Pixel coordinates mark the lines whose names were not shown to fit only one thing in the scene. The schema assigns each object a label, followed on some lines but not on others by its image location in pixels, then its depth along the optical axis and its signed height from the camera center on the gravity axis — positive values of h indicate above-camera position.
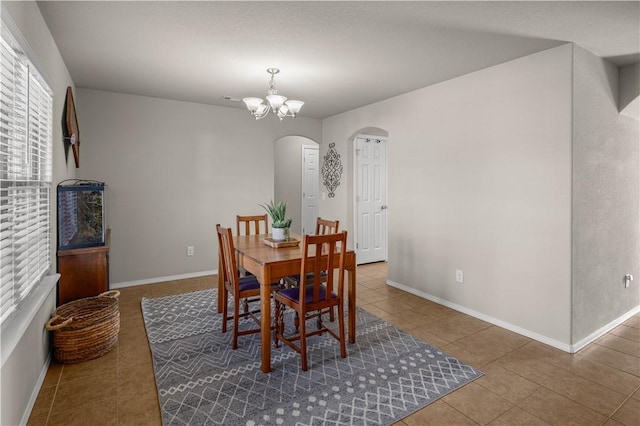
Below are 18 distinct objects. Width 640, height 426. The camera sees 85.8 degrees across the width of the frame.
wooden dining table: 2.42 -0.44
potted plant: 3.10 -0.13
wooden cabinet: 2.87 -0.52
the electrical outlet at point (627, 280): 3.34 -0.70
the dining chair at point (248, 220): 3.87 -0.11
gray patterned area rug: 1.98 -1.14
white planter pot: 3.10 -0.22
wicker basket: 2.47 -0.87
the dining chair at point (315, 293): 2.42 -0.63
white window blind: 1.73 +0.22
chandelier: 3.03 +0.97
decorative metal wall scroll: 5.54 +0.66
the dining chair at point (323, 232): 3.22 -0.24
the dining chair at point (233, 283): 2.73 -0.62
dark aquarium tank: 2.90 -0.04
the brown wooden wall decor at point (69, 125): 3.15 +0.81
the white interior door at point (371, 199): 5.49 +0.18
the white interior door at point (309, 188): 7.07 +0.46
